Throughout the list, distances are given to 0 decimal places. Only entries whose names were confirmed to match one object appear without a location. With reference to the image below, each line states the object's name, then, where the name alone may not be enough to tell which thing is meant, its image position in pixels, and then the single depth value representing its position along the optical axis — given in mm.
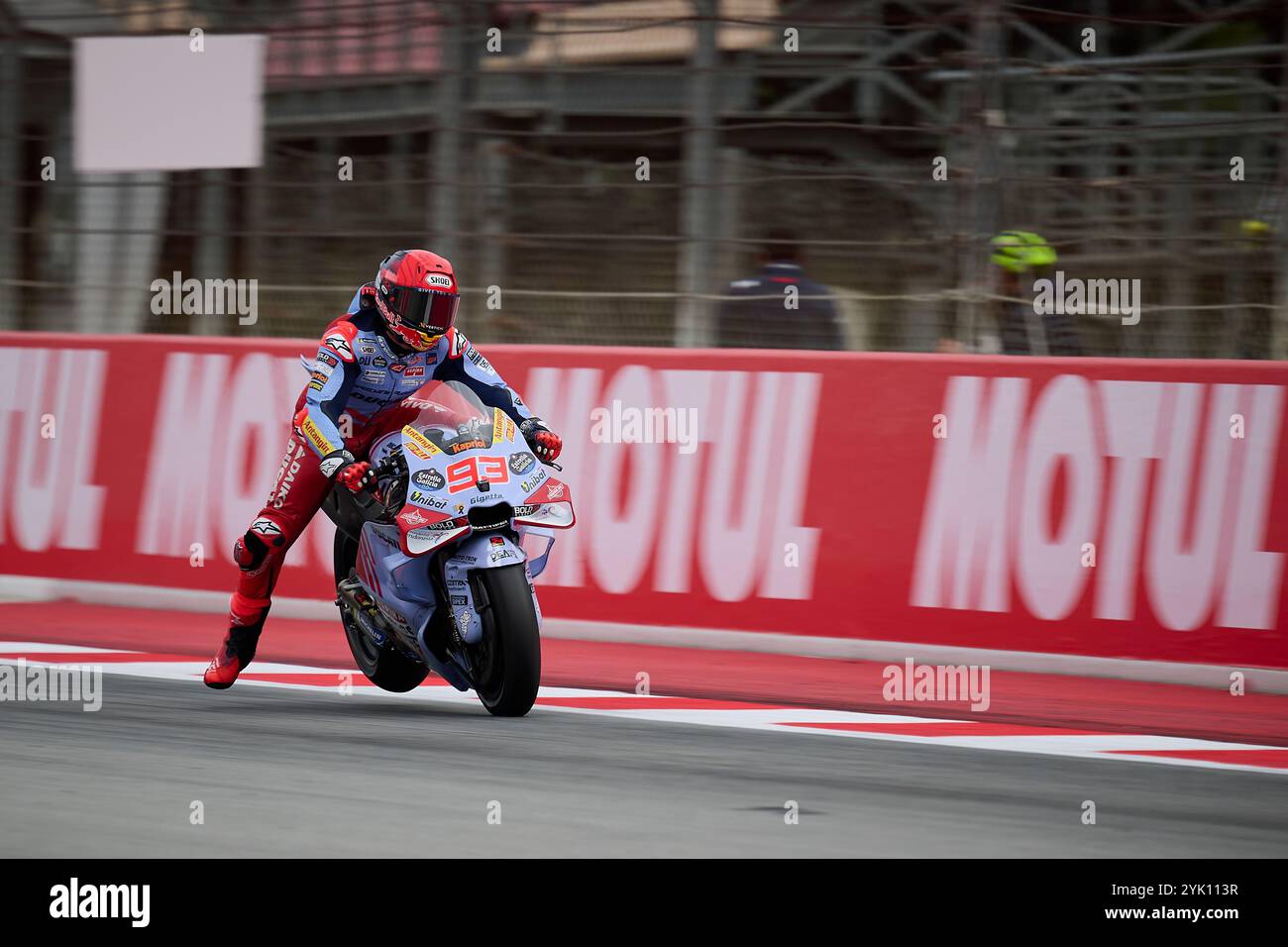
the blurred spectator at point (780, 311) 20344
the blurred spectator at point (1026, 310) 19187
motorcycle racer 15094
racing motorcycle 14125
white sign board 23469
